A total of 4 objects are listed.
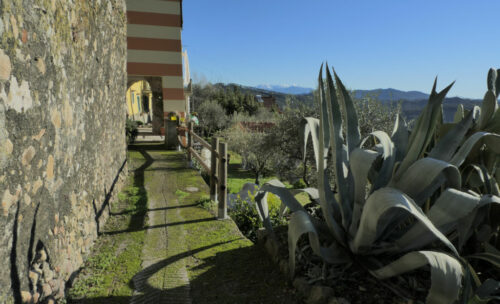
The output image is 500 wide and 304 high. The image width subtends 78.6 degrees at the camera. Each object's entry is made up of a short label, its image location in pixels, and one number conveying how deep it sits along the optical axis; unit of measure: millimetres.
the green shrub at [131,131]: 9577
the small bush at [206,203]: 4312
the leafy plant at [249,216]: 3643
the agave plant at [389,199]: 1380
